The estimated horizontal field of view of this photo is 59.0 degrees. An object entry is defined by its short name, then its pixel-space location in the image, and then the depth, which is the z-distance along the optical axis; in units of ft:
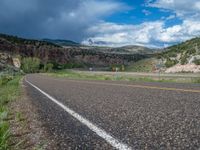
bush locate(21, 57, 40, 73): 265.82
